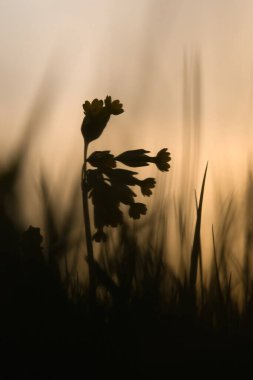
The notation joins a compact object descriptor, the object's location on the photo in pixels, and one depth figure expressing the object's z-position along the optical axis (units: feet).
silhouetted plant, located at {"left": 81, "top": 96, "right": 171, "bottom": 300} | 1.77
